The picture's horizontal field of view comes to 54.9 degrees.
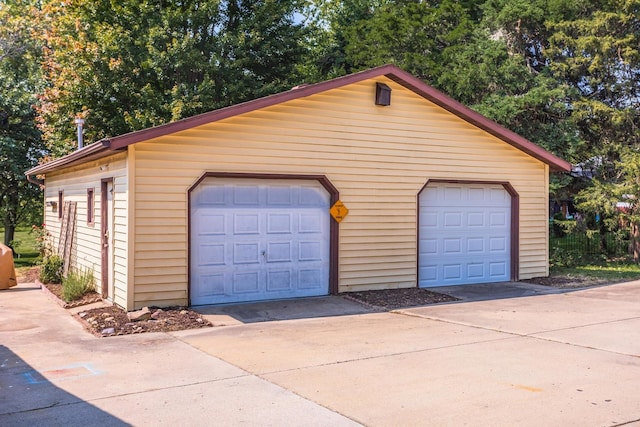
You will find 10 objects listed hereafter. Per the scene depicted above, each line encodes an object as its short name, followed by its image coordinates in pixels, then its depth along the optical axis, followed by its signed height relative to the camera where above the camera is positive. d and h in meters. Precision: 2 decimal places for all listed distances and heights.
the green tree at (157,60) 21.05 +5.58
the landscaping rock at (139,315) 9.23 -1.49
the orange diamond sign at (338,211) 11.67 +0.15
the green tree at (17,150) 21.41 +2.34
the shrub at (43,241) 16.51 -0.68
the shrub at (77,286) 11.33 -1.30
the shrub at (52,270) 14.22 -1.26
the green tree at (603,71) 18.31 +4.67
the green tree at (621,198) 17.16 +0.70
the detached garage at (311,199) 10.08 +0.37
